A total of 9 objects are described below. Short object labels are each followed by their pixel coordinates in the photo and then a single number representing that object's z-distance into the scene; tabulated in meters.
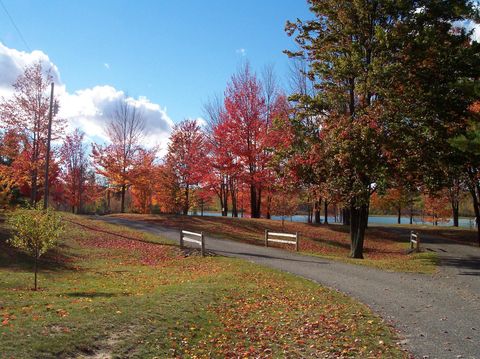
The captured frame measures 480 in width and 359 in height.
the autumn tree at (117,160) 39.94
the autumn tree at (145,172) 40.03
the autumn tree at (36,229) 11.17
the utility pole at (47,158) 20.95
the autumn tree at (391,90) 16.09
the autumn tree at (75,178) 46.50
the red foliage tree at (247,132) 32.62
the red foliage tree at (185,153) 37.88
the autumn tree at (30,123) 25.98
